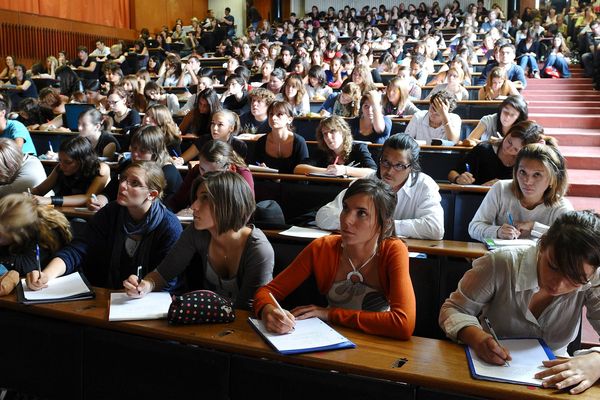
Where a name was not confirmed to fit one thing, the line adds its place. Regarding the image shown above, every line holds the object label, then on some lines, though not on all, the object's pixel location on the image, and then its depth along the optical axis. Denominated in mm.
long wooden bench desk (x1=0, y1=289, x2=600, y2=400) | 1386
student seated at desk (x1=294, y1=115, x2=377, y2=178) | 3878
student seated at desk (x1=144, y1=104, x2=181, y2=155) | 4691
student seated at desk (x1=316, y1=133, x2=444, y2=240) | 2707
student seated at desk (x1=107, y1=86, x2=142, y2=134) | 5930
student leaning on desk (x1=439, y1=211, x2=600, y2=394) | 1424
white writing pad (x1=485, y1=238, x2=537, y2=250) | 2416
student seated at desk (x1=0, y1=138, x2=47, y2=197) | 3631
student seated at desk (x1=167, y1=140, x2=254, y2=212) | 3121
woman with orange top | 1877
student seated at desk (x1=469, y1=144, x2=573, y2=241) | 2502
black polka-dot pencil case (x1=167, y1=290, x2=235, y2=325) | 1678
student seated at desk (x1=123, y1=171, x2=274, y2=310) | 2102
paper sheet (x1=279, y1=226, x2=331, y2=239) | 2617
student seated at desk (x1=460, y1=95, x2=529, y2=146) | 4254
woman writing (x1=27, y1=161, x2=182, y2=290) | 2430
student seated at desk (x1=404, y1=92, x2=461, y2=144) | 4789
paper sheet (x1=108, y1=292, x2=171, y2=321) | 1739
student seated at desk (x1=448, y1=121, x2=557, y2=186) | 3362
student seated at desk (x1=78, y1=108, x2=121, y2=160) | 4734
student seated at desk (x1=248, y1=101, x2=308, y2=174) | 4344
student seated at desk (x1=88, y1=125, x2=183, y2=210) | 3559
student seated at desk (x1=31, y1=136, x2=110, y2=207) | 3488
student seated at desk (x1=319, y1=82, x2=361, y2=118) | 5832
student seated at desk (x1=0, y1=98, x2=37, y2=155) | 4875
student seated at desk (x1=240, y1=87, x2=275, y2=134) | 5617
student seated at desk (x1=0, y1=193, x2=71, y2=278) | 2418
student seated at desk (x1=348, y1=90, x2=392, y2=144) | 4727
